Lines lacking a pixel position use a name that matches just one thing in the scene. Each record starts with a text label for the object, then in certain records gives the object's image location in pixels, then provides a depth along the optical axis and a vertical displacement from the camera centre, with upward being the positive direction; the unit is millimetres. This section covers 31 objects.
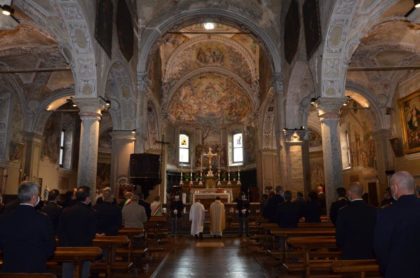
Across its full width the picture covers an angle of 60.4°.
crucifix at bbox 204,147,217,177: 25716 +3484
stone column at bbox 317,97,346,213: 10500 +1750
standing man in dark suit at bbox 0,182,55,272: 3605 -305
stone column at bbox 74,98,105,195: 10672 +1966
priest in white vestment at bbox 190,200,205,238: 15461 -632
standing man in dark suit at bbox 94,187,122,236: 6938 -209
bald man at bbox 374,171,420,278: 3180 -271
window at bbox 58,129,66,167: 22781 +3610
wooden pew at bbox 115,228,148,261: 7655 -1026
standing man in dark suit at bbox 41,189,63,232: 6473 -61
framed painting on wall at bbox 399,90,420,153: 15531 +3559
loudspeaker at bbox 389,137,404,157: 16828 +2602
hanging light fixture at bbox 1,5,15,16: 6618 +3563
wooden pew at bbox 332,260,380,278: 4125 -735
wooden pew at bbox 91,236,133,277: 6078 -976
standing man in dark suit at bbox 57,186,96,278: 5211 -297
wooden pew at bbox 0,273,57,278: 3383 -642
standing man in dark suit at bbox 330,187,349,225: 7730 -17
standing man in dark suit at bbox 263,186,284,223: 10375 -19
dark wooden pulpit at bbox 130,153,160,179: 13930 +1494
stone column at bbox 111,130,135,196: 15445 +2101
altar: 20625 +398
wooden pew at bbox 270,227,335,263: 7074 -564
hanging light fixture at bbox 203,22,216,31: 24788 +12023
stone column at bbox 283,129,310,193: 15312 +1853
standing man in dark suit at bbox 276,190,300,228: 8461 -249
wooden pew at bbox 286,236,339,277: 5863 -664
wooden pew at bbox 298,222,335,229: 8728 -538
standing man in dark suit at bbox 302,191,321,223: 9562 -237
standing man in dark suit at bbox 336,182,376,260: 4980 -337
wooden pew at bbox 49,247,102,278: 4574 -618
